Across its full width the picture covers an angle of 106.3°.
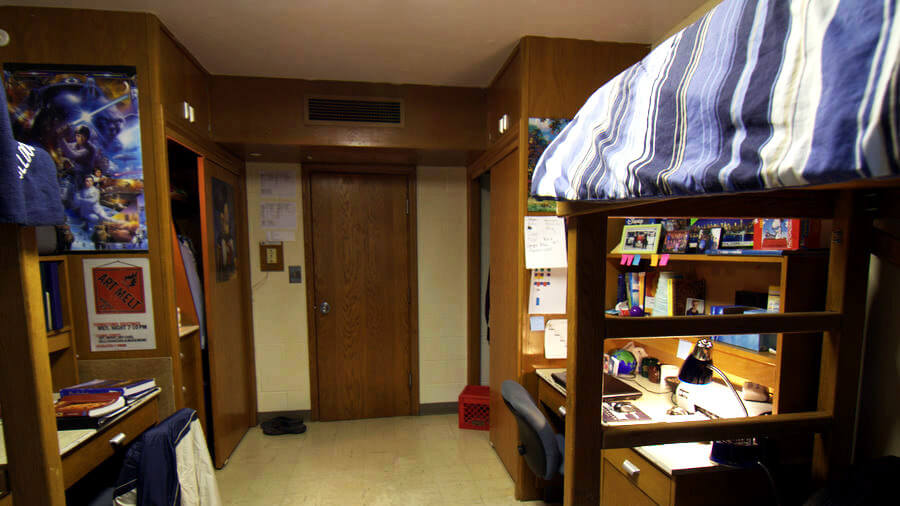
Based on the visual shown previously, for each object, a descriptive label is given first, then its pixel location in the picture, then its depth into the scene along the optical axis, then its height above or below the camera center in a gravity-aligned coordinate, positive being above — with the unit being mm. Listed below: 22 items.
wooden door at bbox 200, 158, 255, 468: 2137 -537
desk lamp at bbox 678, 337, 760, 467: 1084 -587
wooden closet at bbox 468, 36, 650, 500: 1812 +510
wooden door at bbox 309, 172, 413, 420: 2809 -514
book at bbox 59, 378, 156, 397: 1466 -691
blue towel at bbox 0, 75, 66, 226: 621 +103
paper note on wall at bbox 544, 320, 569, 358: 1901 -602
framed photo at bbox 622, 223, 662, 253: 1841 -37
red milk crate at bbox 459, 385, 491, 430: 2723 -1450
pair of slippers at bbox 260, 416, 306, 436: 2635 -1519
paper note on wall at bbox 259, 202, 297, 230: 2715 +159
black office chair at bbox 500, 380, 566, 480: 1480 -922
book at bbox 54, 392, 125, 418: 1301 -680
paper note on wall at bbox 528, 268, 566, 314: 1883 -339
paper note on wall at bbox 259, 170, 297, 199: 2705 +401
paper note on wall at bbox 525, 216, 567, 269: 1852 -43
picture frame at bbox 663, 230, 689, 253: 1705 -54
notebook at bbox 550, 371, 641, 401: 1540 -749
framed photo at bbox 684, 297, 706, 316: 1679 -383
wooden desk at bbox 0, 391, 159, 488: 1175 -804
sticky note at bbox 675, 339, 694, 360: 1730 -606
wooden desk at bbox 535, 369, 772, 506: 1088 -838
